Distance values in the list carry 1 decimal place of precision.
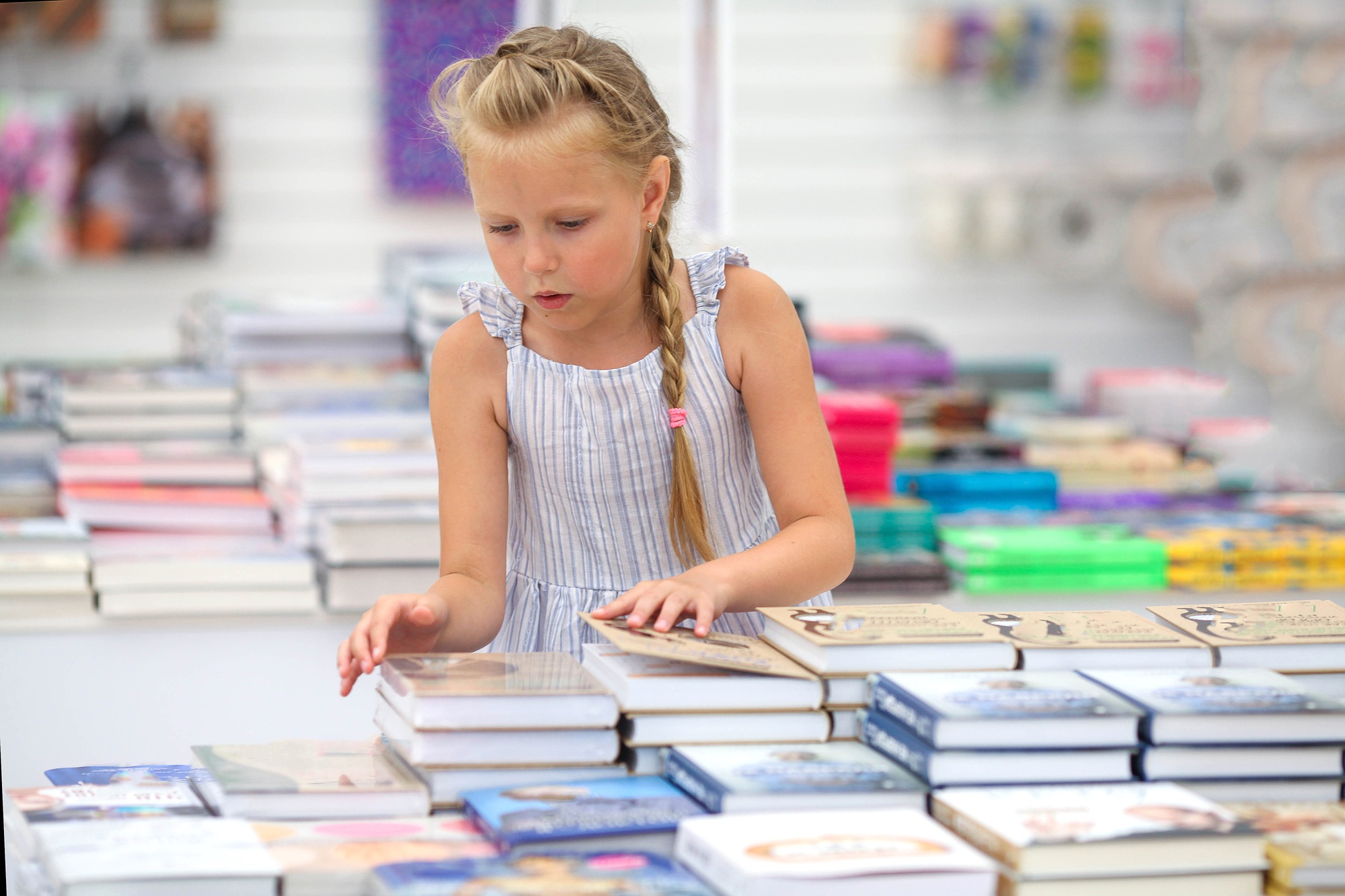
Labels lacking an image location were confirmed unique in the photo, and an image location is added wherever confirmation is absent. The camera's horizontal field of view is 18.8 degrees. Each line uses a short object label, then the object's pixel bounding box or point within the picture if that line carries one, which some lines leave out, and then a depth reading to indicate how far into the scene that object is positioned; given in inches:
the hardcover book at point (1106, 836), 107.0
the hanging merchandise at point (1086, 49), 364.4
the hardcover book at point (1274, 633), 118.1
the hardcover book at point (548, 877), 105.8
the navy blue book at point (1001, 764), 111.2
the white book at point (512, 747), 112.9
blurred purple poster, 339.7
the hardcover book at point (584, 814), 108.8
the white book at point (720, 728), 114.0
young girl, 124.2
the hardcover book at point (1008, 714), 111.1
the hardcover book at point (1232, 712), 112.1
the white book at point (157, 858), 106.5
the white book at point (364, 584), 156.8
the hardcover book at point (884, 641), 115.2
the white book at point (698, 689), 113.9
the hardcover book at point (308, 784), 112.1
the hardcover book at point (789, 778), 110.3
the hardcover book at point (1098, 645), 117.1
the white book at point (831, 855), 105.5
